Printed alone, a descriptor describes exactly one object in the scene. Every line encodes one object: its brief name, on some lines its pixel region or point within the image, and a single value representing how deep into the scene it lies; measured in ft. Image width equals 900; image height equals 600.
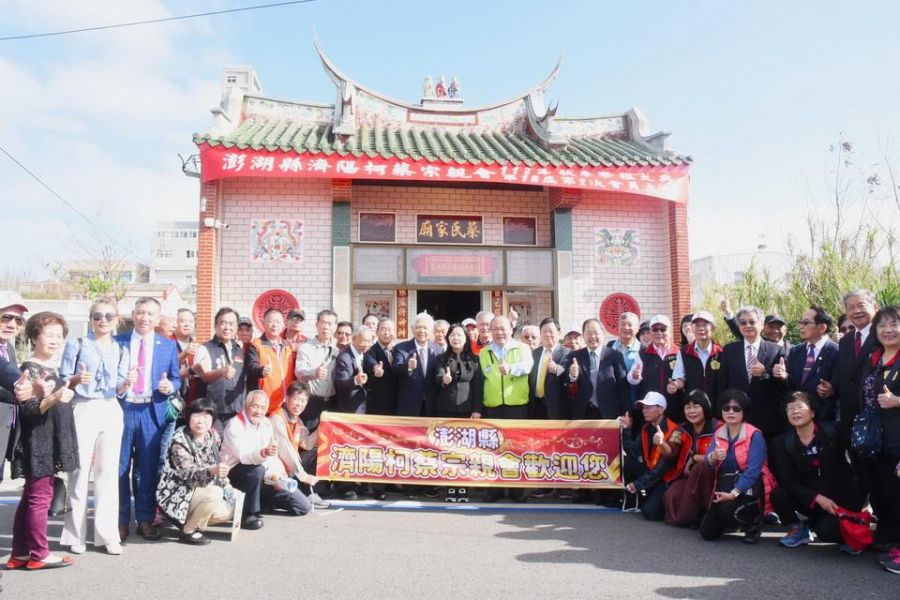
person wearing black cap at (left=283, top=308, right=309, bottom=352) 20.82
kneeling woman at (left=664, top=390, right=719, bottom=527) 16.26
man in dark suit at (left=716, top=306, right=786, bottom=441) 18.03
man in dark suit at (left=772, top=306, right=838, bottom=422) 16.85
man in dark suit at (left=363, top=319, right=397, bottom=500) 20.49
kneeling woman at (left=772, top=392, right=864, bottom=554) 14.30
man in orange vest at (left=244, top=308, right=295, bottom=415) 19.00
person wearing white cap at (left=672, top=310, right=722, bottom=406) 18.75
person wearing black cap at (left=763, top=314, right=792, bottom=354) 18.95
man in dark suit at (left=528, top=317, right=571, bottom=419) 19.98
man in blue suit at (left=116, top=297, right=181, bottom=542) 15.12
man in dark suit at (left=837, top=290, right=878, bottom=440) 14.96
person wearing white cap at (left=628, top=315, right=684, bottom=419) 19.12
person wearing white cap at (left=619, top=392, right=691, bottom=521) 17.56
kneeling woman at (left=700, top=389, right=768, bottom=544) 15.15
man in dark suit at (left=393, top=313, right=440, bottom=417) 20.31
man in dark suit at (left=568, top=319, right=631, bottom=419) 19.74
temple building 30.09
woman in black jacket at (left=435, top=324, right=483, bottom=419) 19.83
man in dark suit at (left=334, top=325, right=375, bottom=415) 19.80
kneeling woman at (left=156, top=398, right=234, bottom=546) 14.96
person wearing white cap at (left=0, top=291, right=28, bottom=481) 12.29
